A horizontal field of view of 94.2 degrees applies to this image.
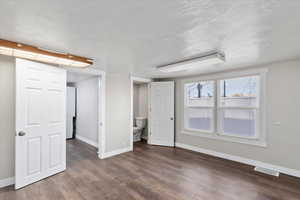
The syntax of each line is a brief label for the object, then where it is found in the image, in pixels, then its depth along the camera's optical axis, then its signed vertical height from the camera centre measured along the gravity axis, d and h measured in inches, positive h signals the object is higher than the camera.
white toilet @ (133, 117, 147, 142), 208.5 -40.4
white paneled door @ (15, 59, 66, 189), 90.7 -15.5
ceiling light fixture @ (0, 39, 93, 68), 76.4 +28.5
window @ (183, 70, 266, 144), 127.1 -7.6
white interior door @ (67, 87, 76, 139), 212.7 -12.5
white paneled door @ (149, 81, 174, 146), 184.1 -18.0
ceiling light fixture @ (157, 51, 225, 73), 93.3 +28.7
